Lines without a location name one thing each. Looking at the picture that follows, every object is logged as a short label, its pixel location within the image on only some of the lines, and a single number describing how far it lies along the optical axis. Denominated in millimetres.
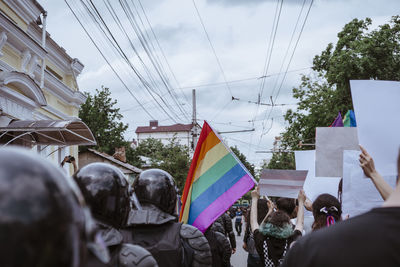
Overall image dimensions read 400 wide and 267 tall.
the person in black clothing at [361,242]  1227
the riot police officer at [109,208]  1914
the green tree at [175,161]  31047
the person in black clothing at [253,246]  5328
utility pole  21531
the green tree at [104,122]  33281
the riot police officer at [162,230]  2941
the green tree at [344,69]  15648
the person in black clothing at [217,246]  4699
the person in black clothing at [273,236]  4059
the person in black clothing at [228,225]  6859
